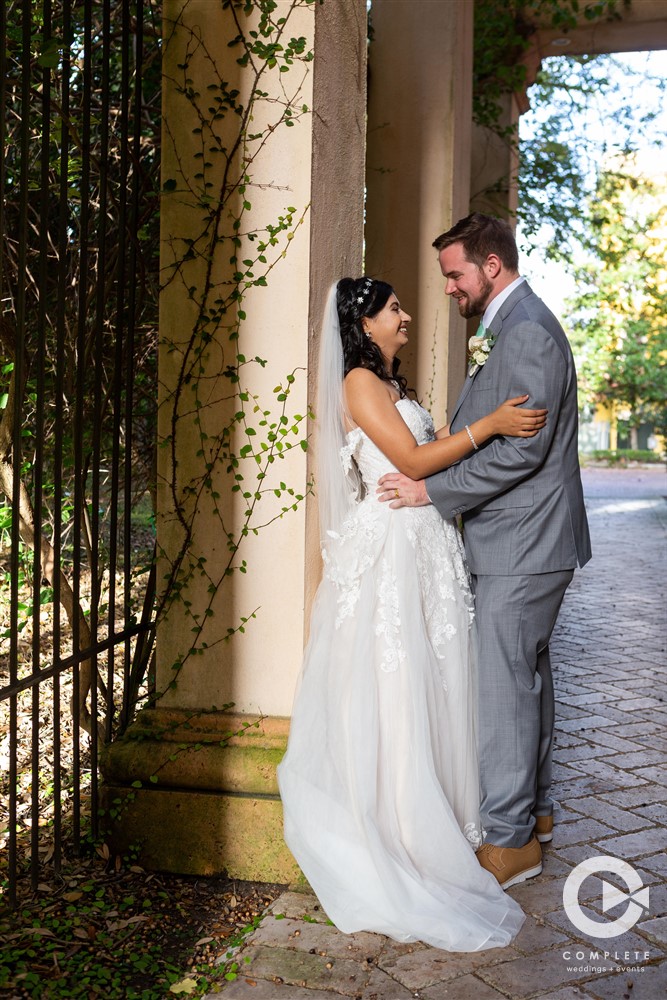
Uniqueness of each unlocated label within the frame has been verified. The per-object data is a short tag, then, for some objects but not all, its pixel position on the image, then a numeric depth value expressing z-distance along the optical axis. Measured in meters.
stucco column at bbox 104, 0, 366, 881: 3.40
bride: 3.14
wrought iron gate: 3.04
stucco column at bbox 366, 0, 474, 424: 6.24
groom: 3.40
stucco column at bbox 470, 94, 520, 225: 8.73
